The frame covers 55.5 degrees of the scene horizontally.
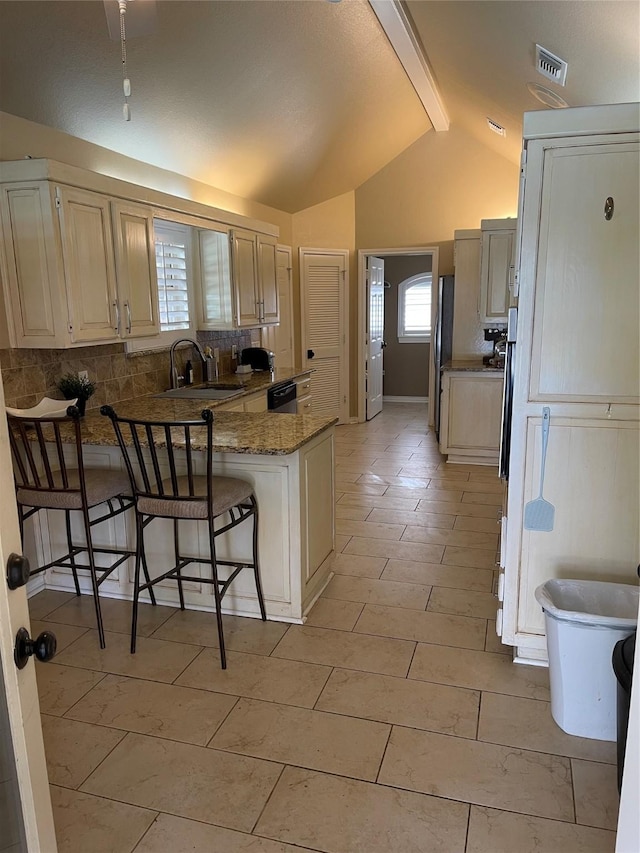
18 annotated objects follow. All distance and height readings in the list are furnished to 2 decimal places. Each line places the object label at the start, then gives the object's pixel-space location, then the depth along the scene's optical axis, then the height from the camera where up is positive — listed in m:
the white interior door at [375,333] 7.62 -0.34
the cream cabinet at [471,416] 5.70 -1.03
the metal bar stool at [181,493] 2.54 -0.79
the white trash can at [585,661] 2.06 -1.22
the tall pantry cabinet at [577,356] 2.17 -0.19
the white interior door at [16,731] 1.04 -0.74
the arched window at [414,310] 9.47 -0.05
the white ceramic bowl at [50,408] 3.04 -0.48
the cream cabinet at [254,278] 4.90 +0.26
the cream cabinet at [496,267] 5.67 +0.35
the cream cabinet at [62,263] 2.97 +0.25
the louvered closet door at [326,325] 7.19 -0.20
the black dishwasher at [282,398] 4.94 -0.75
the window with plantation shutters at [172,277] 4.33 +0.24
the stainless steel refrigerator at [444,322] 6.48 -0.17
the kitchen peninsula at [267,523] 2.86 -1.05
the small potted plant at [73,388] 3.45 -0.43
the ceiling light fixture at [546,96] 3.70 +1.28
